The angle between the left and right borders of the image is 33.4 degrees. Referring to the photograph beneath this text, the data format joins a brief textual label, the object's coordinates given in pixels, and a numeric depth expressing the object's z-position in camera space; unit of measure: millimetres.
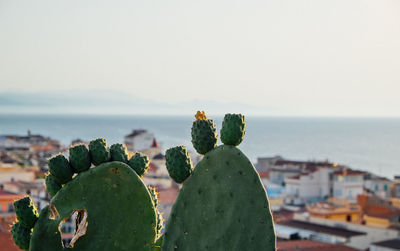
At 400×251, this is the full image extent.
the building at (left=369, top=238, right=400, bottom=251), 20541
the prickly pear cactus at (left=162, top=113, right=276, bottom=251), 3041
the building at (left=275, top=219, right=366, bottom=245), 23172
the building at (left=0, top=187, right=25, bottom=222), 20758
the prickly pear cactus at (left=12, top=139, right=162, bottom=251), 3473
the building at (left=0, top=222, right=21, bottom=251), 11211
